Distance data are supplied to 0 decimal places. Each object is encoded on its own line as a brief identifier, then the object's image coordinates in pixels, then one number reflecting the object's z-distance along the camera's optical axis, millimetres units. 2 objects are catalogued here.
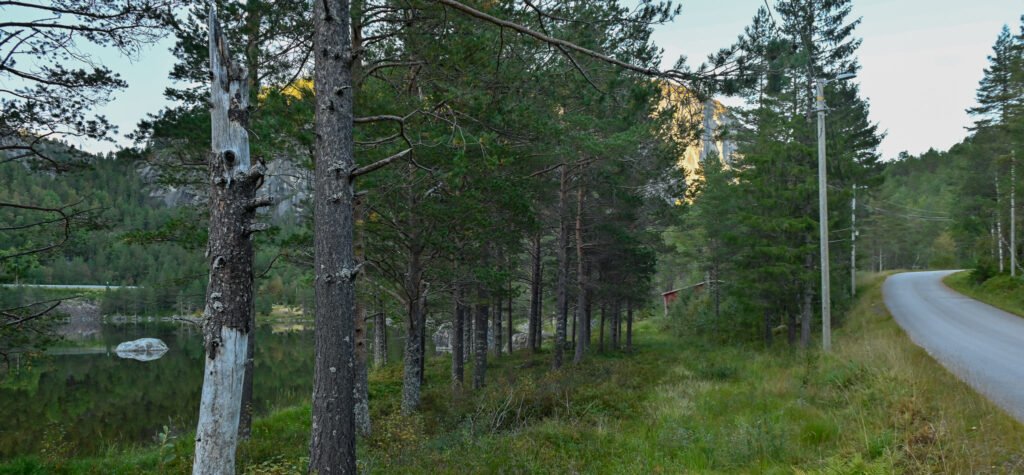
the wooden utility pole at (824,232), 13422
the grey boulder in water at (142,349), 47250
